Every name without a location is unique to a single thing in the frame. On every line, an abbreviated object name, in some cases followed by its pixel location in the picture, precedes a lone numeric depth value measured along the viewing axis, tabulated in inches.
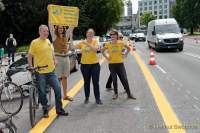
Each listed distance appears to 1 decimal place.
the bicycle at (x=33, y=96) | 177.4
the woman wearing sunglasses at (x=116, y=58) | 235.7
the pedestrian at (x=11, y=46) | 608.6
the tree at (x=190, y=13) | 2283.1
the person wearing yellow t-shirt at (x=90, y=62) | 221.0
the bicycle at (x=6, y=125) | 133.4
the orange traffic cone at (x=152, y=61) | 469.5
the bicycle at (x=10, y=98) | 208.4
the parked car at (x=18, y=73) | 259.0
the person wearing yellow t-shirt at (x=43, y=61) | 188.3
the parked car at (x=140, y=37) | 1503.6
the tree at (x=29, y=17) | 1109.3
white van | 696.5
